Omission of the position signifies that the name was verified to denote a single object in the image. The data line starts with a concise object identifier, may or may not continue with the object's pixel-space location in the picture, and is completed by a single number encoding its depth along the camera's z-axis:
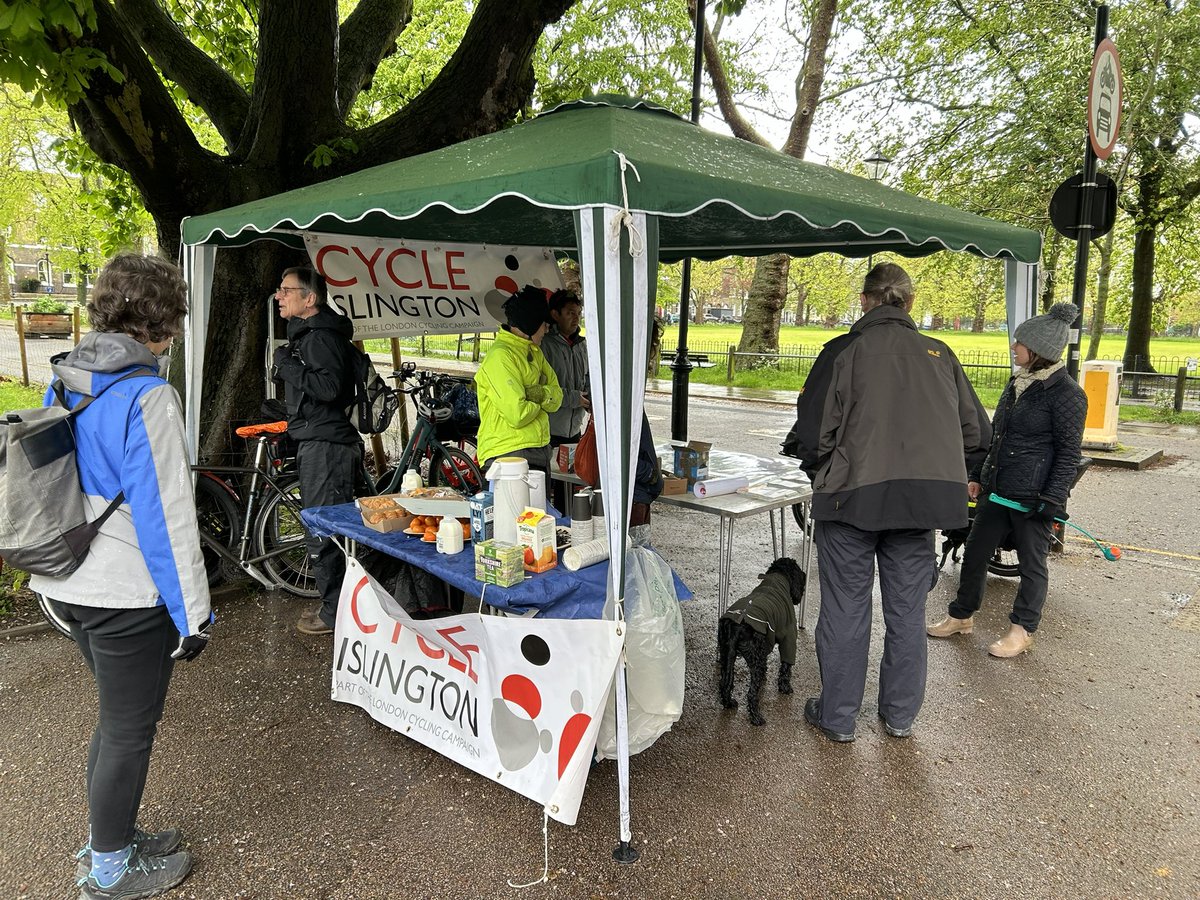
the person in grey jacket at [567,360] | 4.76
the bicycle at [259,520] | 4.58
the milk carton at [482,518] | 2.90
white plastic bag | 2.70
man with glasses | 3.75
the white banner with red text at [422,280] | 5.20
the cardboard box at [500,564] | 2.59
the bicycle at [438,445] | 4.94
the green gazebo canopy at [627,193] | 2.34
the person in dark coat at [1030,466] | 3.74
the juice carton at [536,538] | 2.74
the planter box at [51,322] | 16.79
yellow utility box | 9.62
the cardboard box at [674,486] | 3.95
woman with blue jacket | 2.02
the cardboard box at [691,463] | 4.07
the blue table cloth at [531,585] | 2.59
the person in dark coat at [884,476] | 2.94
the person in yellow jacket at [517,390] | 3.62
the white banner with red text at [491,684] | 2.49
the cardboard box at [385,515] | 3.23
